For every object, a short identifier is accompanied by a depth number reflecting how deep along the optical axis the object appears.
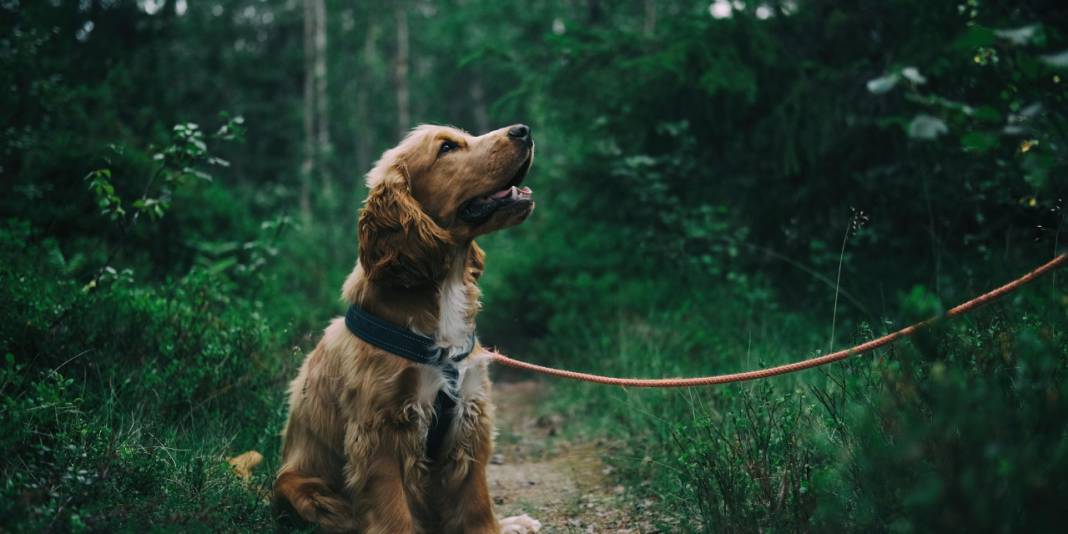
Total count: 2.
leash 2.37
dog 2.84
